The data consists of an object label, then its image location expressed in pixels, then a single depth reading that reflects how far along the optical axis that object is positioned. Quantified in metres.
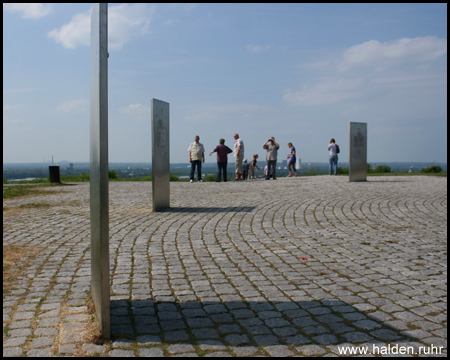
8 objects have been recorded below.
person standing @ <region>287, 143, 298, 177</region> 25.31
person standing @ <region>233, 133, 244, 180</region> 21.33
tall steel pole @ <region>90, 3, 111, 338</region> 3.24
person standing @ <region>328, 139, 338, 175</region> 23.69
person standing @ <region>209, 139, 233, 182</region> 19.67
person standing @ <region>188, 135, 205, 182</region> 19.09
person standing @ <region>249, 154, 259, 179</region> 28.38
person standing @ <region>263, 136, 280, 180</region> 21.59
